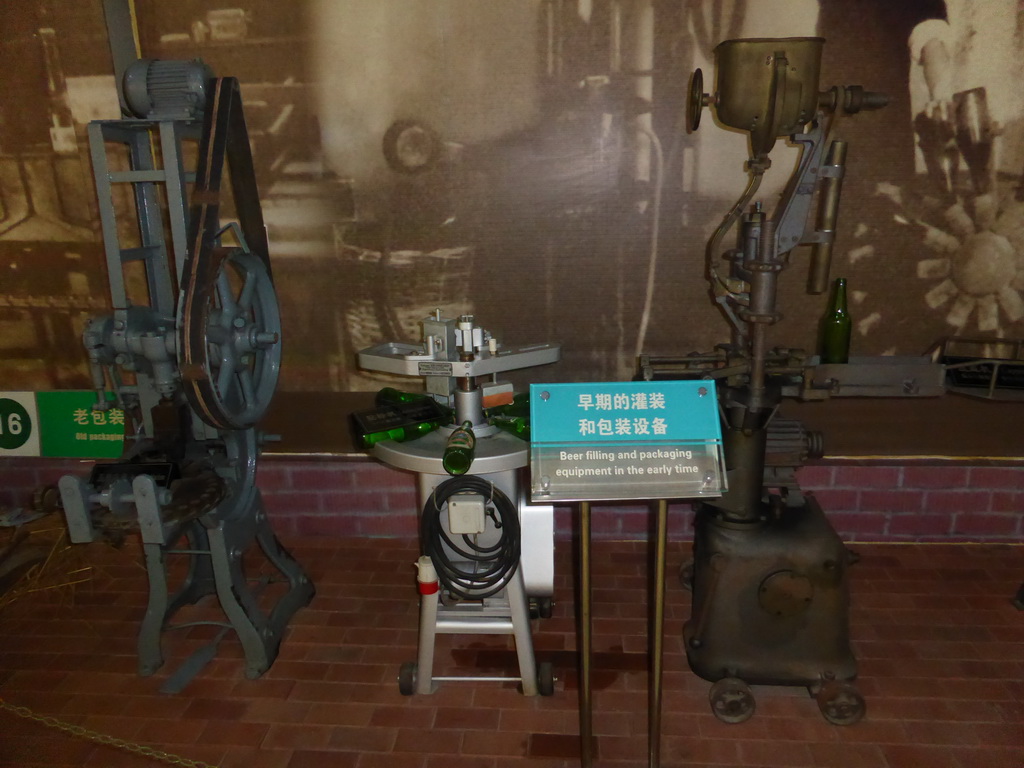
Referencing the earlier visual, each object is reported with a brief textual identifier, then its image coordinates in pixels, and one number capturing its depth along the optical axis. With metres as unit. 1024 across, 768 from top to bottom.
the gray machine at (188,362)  2.25
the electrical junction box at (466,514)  2.23
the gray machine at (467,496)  2.20
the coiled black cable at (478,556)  2.33
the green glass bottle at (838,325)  3.05
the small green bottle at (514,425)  2.34
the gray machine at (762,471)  2.28
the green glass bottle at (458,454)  2.05
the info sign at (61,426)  3.52
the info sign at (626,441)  1.76
